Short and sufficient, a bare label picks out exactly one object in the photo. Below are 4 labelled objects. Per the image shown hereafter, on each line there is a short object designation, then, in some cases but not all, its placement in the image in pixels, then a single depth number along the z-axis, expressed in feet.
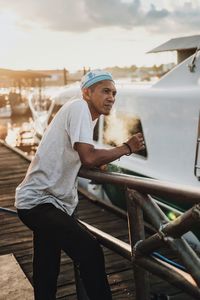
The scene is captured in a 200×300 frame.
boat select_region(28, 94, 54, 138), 38.11
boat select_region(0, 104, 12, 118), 123.34
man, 7.93
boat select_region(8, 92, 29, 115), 122.21
